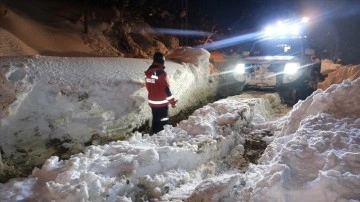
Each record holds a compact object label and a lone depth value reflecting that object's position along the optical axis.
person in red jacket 6.36
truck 8.95
